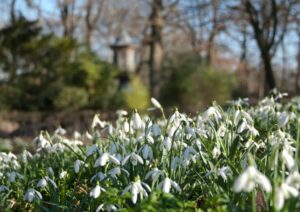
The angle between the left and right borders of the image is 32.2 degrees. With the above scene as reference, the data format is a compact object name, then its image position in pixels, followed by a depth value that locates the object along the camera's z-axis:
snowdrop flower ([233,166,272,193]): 1.90
